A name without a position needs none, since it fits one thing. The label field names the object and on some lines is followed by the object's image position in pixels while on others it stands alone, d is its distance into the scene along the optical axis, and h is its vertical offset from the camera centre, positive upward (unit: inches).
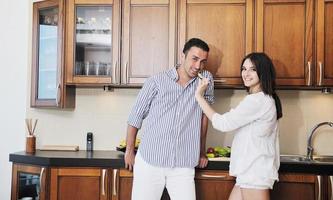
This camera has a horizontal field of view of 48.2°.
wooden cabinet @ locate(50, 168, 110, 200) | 101.9 -21.9
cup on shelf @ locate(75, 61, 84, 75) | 114.4 +11.1
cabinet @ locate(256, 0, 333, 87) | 106.5 +19.6
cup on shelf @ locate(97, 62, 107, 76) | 113.9 +10.8
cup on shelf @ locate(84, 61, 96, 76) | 114.3 +11.1
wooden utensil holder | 116.0 -12.9
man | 89.4 -6.1
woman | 80.5 -5.3
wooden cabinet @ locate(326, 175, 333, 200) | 96.2 -20.5
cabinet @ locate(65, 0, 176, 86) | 111.2 +19.3
